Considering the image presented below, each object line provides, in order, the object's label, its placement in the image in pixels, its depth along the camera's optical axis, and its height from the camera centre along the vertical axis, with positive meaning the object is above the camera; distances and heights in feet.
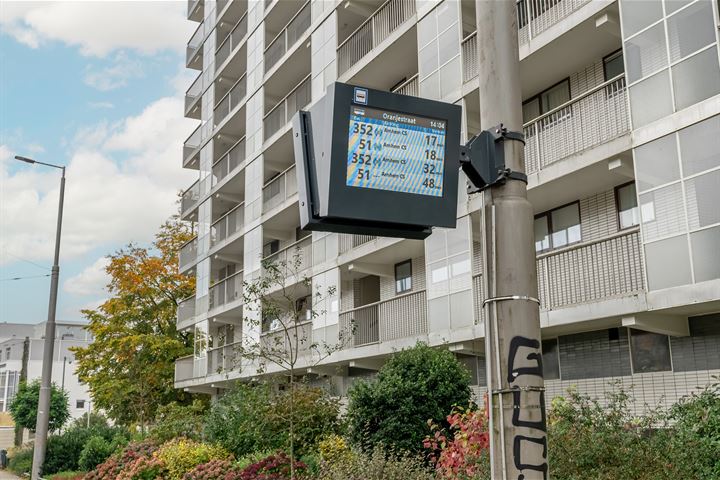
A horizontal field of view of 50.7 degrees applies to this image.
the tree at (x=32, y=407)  158.10 +3.88
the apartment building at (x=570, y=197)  42.45 +15.60
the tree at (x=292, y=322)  52.75 +9.87
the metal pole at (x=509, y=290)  12.42 +2.17
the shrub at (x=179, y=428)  80.07 -0.37
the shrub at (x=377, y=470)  37.47 -2.34
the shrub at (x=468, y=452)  31.14 -1.34
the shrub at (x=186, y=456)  65.82 -2.72
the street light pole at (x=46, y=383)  70.13 +3.88
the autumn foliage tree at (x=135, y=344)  122.21 +12.82
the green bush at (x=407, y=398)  49.73 +1.58
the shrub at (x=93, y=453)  86.17 -3.11
